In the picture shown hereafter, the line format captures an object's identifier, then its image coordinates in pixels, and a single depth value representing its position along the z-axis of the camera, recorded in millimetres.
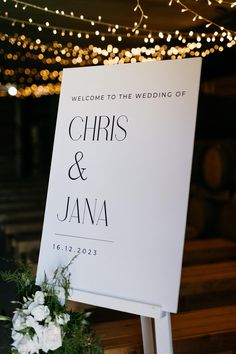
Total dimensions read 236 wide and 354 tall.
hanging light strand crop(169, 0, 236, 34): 3886
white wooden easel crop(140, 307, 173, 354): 1569
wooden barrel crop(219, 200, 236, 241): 4166
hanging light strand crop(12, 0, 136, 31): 4134
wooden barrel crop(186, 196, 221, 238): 4418
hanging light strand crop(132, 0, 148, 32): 4303
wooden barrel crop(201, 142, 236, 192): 4246
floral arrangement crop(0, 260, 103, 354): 1529
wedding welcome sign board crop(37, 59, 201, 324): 1573
